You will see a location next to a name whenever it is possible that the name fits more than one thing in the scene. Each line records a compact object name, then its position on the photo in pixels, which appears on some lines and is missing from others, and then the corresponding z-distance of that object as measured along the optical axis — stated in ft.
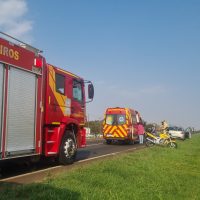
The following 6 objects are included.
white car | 83.73
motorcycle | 47.21
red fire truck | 17.71
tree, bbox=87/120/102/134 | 91.10
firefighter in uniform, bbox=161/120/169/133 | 50.12
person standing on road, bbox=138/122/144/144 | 55.69
